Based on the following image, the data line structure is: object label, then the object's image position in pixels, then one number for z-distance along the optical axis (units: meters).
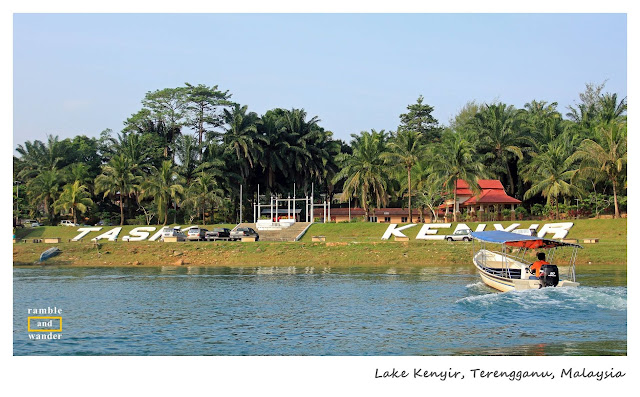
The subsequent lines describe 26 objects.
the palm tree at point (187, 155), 83.81
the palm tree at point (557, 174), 68.56
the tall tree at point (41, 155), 90.38
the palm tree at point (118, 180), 79.88
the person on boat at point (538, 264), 29.92
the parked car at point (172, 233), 60.79
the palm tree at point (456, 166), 69.12
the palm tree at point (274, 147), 91.88
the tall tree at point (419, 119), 105.29
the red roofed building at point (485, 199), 78.19
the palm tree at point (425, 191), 79.56
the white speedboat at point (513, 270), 29.42
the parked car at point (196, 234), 59.78
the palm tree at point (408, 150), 72.06
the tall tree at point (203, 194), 77.50
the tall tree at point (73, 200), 78.75
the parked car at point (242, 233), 60.38
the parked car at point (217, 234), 60.53
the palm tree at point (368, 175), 78.12
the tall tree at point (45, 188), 83.19
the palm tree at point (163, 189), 76.19
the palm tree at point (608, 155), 63.09
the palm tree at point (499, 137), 85.38
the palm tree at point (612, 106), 85.69
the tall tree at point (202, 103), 96.44
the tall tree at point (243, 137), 87.81
